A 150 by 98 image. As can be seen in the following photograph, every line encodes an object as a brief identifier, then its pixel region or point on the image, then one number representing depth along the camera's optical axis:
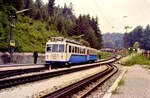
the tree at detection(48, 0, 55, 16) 91.56
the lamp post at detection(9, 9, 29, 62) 18.90
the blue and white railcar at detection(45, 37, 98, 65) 18.53
